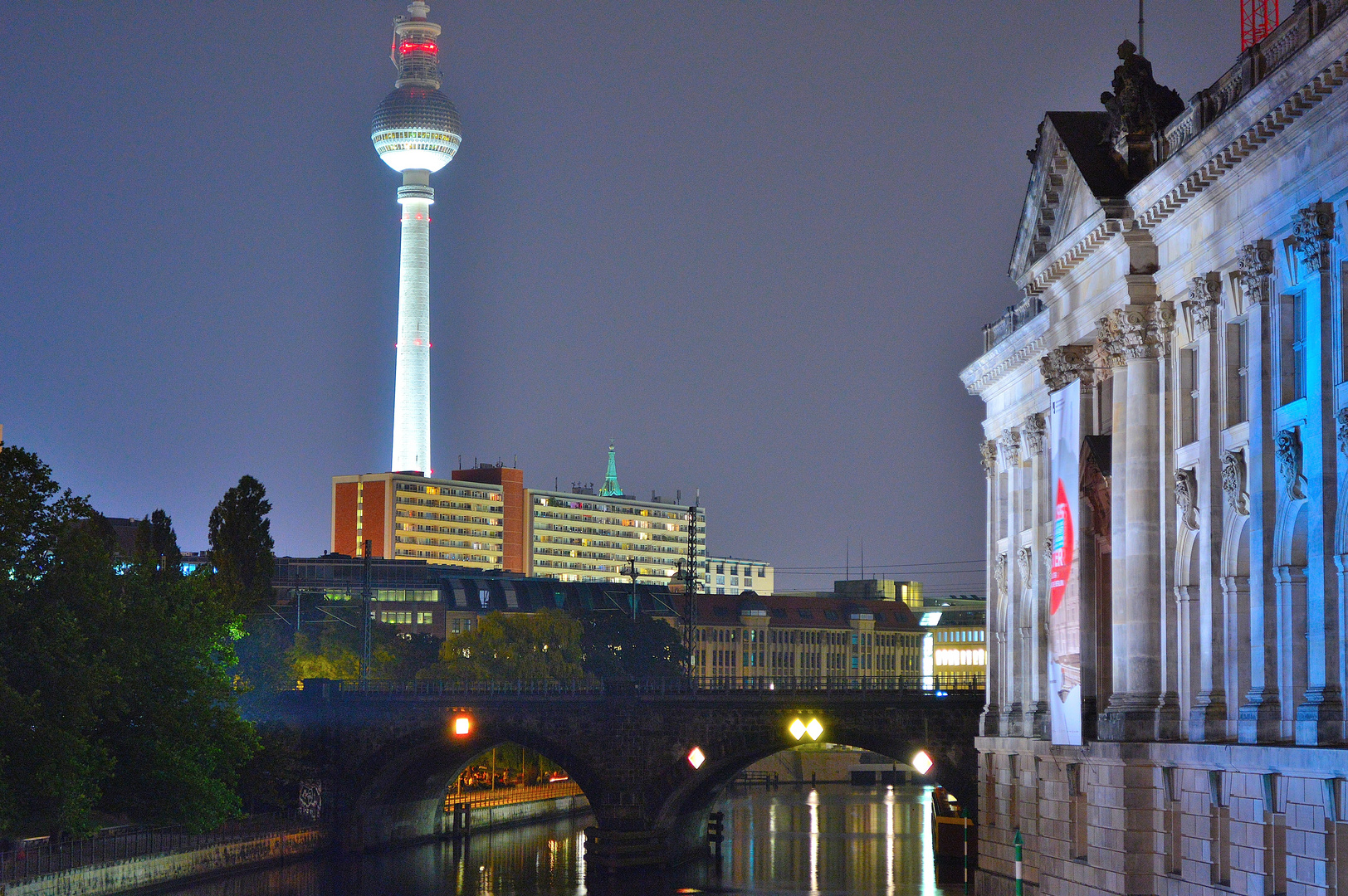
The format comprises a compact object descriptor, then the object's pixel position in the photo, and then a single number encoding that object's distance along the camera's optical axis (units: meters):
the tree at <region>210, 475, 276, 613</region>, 128.75
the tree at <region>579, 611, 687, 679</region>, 186.93
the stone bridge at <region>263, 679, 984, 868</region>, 108.25
